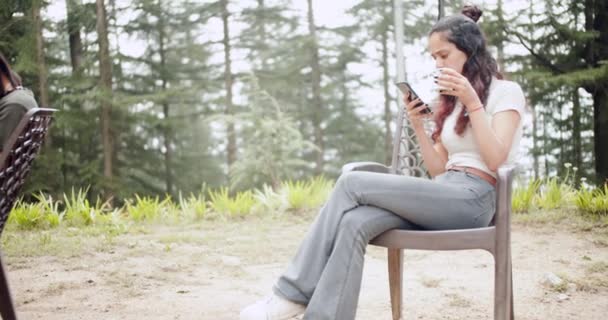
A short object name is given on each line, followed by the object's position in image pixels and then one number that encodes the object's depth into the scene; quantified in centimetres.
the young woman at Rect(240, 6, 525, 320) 153
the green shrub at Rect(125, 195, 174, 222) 486
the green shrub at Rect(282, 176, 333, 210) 505
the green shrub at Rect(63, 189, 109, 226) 452
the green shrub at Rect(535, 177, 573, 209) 443
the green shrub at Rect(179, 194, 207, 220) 499
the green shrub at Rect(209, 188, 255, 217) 502
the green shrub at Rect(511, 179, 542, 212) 442
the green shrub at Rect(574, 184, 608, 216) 398
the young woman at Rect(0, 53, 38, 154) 196
